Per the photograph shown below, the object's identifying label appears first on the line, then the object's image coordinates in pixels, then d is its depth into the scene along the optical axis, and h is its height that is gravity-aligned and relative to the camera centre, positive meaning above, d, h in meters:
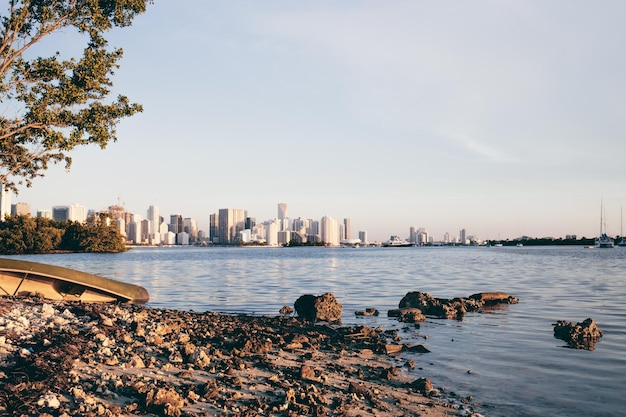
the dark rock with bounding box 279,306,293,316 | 25.93 -4.26
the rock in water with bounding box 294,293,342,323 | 23.78 -3.83
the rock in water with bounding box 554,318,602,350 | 17.91 -3.84
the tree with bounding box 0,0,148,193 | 23.03 +6.68
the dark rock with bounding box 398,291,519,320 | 25.53 -4.06
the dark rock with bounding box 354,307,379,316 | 25.49 -4.25
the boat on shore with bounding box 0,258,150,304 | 24.78 -2.85
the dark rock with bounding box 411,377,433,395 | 11.73 -3.65
